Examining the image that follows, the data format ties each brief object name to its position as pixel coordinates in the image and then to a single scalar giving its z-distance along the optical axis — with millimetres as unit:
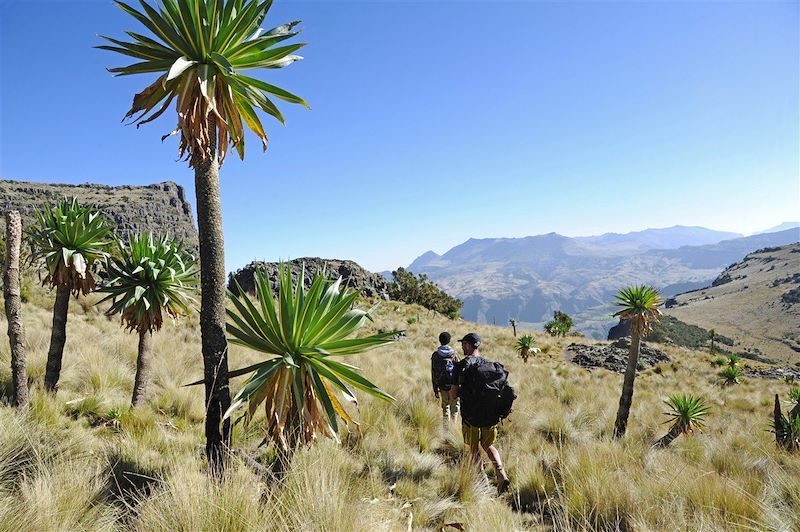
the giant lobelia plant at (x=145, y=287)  6285
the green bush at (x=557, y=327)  40188
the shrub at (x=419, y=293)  51594
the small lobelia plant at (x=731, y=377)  23062
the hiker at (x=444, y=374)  7617
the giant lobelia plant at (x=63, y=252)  6207
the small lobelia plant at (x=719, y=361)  29528
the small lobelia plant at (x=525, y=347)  23328
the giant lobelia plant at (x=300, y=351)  3972
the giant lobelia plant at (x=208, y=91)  4012
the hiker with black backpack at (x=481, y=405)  5660
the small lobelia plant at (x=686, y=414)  9758
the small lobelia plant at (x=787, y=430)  8297
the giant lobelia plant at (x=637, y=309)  11000
